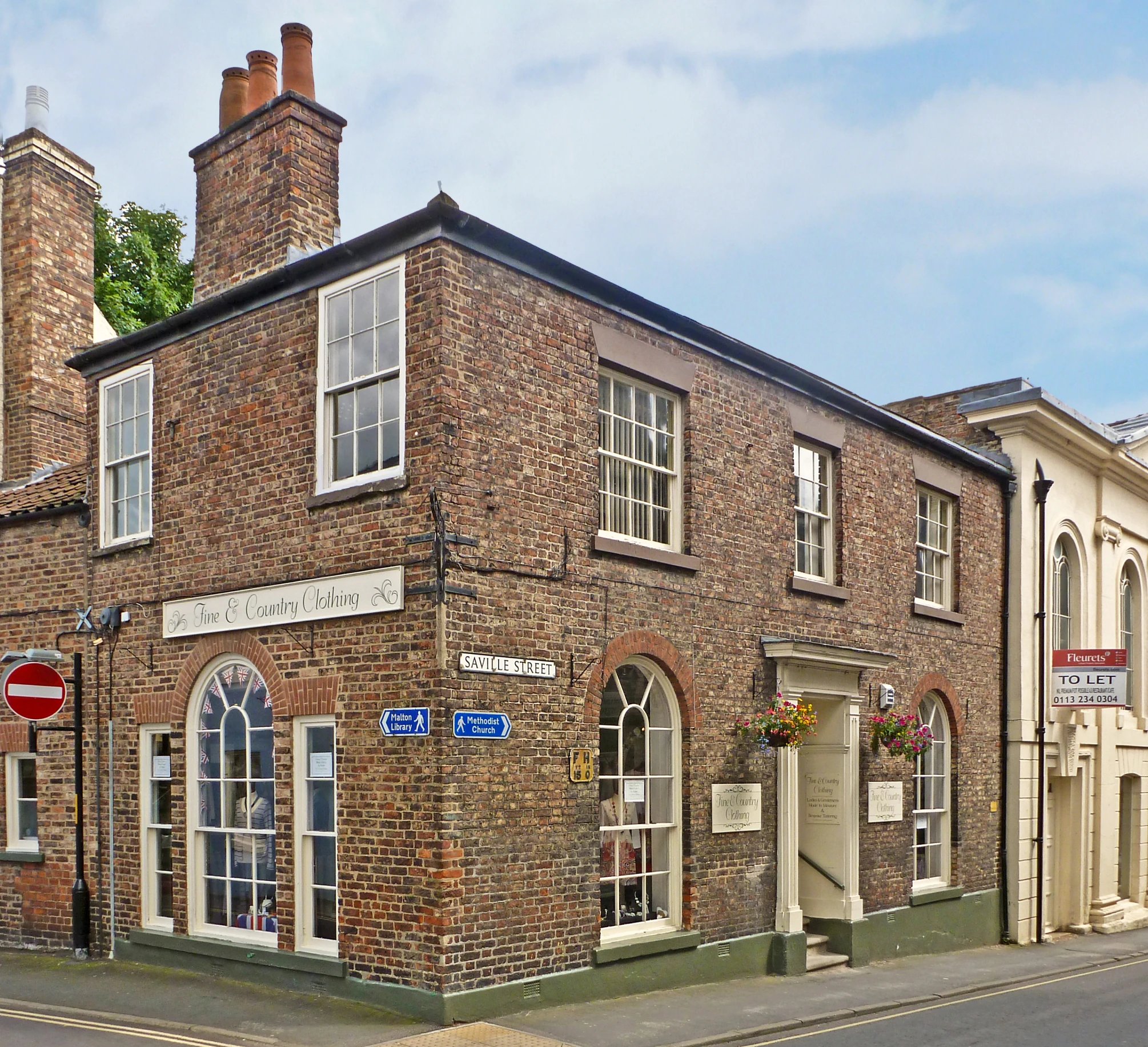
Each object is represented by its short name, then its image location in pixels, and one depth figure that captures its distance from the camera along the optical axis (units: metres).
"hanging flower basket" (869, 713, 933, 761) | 15.51
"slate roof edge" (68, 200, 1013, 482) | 10.74
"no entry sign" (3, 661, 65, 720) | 11.85
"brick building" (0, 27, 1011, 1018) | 10.49
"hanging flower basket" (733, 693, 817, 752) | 13.31
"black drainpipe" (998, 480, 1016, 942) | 18.69
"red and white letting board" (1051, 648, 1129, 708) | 19.11
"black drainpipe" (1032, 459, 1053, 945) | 19.14
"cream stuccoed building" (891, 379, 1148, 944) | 19.17
